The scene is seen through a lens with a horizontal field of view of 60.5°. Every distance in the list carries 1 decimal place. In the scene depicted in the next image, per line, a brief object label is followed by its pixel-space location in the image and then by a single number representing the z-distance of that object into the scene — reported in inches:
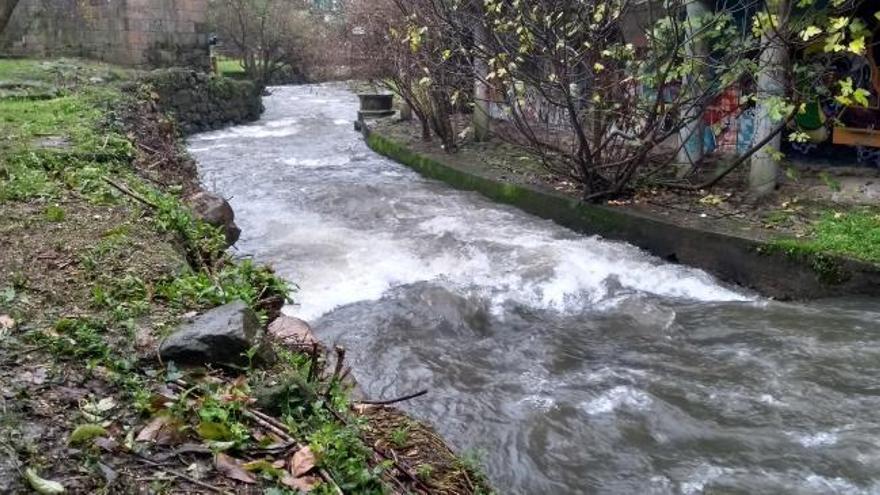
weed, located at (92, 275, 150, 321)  143.0
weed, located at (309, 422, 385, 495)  106.7
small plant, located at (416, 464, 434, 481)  126.1
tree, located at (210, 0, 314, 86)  1111.6
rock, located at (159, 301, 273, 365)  128.4
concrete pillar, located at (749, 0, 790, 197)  321.1
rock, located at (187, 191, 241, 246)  265.3
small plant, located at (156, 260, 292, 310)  153.7
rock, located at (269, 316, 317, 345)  164.6
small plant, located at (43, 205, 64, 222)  192.7
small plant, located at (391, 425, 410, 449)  135.2
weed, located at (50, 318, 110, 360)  124.7
